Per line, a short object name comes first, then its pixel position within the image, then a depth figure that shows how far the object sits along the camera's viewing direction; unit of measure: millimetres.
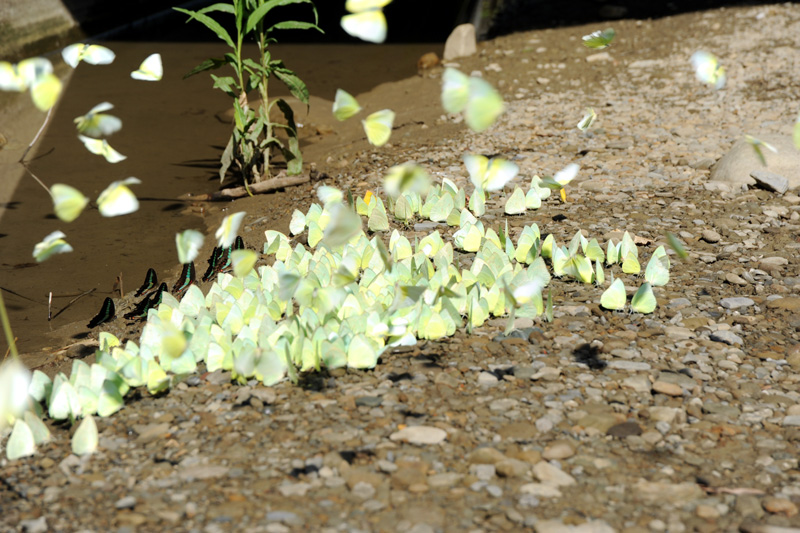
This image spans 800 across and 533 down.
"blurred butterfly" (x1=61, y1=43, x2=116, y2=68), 4760
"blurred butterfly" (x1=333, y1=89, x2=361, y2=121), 4453
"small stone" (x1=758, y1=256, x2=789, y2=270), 6513
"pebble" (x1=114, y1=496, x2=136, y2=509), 3771
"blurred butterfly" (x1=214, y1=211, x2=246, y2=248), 4309
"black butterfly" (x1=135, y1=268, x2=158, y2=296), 6693
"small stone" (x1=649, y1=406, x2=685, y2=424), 4473
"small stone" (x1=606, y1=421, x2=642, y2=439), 4332
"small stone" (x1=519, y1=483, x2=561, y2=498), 3848
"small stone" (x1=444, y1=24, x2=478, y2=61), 15609
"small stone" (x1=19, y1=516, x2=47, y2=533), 3646
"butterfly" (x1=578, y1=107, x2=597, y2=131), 5938
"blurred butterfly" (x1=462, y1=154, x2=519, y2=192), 4480
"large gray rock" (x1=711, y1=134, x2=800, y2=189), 8289
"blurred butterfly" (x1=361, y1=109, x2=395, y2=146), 4617
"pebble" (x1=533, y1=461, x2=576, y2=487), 3934
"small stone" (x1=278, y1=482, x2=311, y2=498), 3842
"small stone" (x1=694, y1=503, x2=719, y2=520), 3711
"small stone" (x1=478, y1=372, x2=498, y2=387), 4801
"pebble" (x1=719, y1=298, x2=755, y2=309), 5879
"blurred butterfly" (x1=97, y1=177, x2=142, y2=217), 4109
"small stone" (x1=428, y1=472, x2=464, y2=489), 3910
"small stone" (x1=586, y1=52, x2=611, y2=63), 14141
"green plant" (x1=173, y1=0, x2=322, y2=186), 8836
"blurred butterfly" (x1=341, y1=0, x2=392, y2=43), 4012
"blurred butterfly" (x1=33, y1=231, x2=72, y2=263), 4297
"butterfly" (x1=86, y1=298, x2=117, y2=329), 6246
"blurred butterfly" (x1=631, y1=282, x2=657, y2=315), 5578
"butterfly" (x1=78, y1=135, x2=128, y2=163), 4457
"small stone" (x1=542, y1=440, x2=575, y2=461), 4123
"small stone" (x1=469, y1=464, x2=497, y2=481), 3973
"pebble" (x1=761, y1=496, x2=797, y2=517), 3740
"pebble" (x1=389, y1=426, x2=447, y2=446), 4234
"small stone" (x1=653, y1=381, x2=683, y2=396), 4715
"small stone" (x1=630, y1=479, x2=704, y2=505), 3822
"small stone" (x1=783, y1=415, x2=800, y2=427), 4473
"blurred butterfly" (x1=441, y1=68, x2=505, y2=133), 3883
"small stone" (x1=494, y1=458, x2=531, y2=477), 3977
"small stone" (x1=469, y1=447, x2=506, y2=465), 4078
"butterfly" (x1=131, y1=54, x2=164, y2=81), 4918
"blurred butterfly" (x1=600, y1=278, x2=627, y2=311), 5645
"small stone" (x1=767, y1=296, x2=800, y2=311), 5857
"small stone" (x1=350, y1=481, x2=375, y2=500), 3844
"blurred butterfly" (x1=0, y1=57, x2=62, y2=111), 4094
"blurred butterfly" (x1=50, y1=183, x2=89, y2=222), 4062
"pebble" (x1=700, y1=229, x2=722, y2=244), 7029
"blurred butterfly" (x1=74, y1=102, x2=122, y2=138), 4250
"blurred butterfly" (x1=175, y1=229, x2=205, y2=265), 4199
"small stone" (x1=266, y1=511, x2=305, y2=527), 3629
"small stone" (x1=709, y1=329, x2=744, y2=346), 5348
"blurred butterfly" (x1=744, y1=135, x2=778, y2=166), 4567
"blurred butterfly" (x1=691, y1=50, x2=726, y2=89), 4871
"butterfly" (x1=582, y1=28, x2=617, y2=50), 5352
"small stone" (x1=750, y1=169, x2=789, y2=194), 8039
